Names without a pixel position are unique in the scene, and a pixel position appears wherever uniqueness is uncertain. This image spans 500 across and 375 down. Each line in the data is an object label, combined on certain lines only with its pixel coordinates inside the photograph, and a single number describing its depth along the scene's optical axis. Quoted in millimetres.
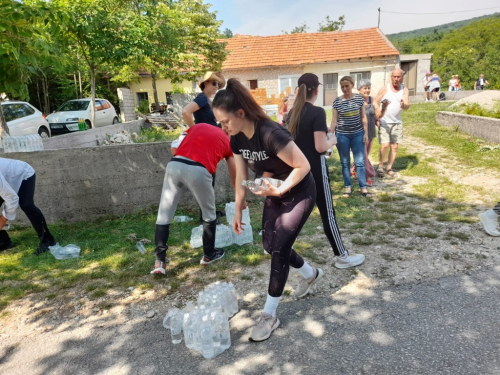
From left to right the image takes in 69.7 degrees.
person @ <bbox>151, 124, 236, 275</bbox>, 3424
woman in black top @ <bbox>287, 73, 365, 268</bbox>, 3330
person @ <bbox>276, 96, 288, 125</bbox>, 8498
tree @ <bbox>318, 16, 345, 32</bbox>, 45097
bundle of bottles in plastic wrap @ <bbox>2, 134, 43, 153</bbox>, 5383
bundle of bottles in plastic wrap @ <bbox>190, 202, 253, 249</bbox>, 4312
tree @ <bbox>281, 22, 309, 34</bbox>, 54969
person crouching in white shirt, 3834
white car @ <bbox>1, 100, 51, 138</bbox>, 10239
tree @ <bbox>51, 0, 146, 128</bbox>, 10828
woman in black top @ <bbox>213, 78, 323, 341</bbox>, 2328
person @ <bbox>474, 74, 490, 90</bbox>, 25759
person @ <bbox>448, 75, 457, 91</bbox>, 24641
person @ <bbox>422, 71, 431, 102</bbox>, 21791
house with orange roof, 24141
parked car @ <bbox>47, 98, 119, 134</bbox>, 14047
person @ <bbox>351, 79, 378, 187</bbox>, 6367
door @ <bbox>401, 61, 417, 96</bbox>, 27183
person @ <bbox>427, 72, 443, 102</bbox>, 20969
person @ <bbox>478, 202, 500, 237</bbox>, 4012
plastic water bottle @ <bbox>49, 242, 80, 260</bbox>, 4293
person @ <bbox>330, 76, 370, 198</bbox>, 5496
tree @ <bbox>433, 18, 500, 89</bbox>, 41438
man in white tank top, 6430
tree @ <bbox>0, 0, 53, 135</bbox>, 3777
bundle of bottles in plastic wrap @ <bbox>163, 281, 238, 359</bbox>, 2514
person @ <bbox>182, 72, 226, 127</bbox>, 4371
